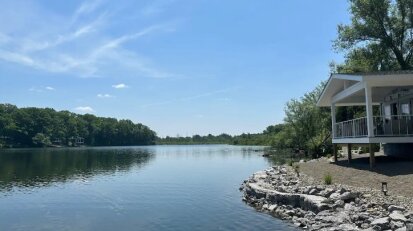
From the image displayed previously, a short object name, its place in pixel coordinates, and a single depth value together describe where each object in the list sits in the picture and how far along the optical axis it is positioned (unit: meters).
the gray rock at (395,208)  12.80
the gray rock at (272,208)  17.82
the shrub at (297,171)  24.70
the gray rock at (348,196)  15.37
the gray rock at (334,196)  15.76
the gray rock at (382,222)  12.07
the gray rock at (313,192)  17.50
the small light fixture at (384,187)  14.74
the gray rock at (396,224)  11.69
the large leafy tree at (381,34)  38.41
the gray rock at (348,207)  14.42
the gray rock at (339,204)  15.03
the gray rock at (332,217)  13.67
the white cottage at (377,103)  19.75
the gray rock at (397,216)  12.02
